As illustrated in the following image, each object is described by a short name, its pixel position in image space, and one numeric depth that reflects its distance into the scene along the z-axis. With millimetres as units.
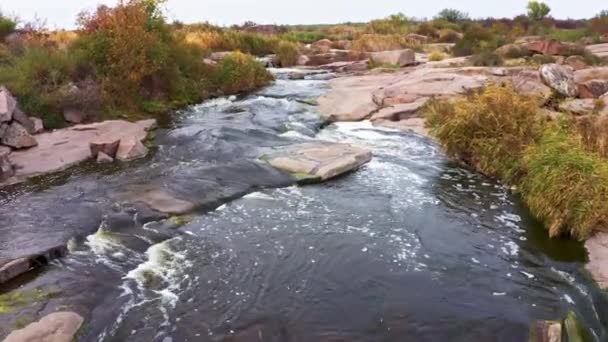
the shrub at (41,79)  13719
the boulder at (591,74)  16953
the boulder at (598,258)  6688
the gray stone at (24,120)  12414
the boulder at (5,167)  10395
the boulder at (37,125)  13133
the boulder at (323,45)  38344
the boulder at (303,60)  32406
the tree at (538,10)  50531
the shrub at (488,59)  22484
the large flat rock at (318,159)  10789
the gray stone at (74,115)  14198
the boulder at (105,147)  11719
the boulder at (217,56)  23641
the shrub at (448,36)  42906
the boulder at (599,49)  24038
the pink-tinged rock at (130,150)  11750
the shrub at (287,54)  31578
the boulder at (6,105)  11750
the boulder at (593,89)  15736
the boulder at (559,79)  15406
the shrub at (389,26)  47250
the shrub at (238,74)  21078
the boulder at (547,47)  24516
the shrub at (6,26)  21647
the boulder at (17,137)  11789
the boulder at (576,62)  20181
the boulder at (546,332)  5469
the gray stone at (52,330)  5211
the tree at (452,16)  55781
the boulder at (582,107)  12513
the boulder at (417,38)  41044
